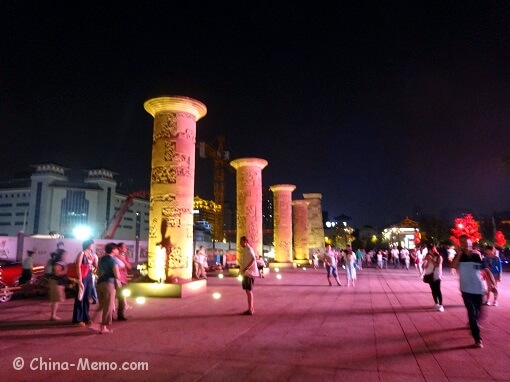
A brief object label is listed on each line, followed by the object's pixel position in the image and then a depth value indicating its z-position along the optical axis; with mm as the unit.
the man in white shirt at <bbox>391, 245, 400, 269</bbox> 26656
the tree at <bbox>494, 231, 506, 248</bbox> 51438
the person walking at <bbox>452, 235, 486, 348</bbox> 5492
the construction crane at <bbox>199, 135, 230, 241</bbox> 64938
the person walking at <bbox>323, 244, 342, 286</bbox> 13971
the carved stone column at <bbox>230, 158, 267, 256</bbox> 19778
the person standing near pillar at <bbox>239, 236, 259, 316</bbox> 8078
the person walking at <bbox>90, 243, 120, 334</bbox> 6445
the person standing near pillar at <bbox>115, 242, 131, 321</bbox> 7508
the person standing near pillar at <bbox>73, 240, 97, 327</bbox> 6973
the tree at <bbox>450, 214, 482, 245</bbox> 51938
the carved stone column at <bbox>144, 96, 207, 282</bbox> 11305
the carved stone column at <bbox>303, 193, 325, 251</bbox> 38031
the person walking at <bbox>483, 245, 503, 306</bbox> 9016
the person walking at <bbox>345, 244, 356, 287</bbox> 13945
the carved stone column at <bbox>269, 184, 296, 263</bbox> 25703
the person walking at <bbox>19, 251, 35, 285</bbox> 11781
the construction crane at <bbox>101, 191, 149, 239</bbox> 37931
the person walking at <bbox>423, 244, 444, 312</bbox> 8891
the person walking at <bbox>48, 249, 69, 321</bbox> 7441
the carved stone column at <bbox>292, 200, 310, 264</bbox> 30328
